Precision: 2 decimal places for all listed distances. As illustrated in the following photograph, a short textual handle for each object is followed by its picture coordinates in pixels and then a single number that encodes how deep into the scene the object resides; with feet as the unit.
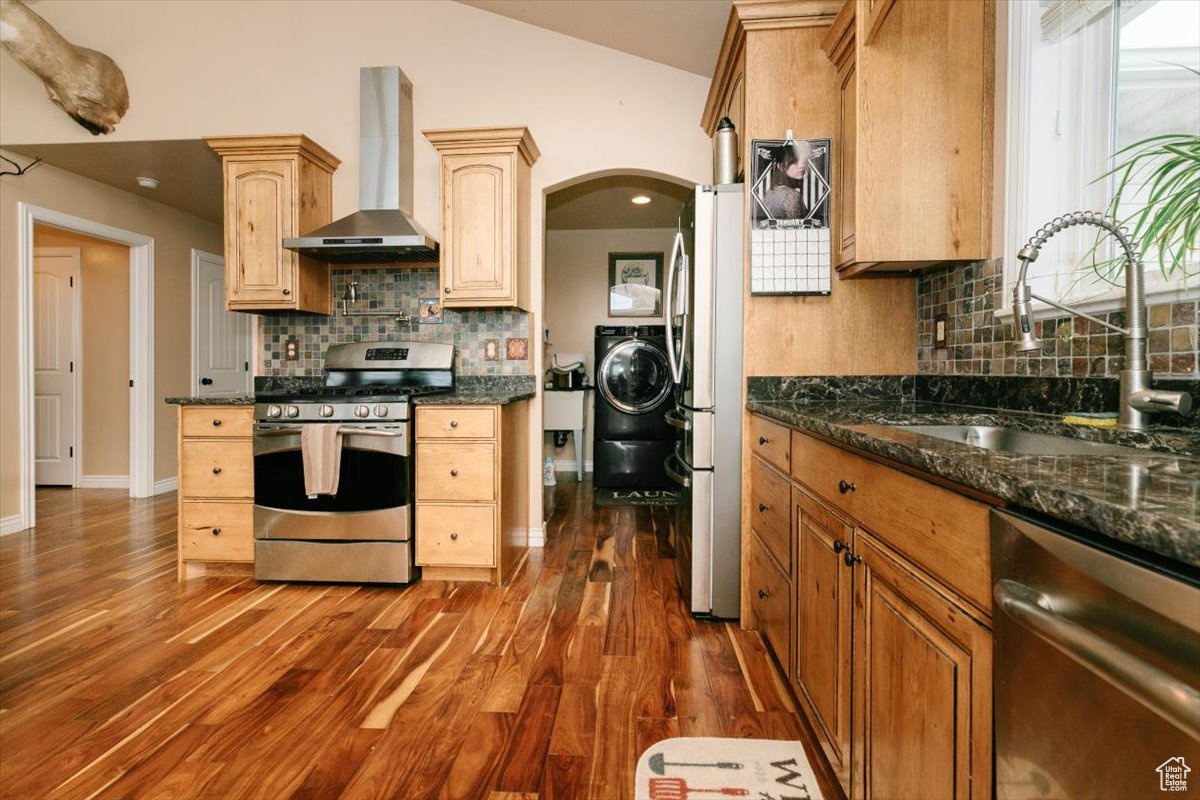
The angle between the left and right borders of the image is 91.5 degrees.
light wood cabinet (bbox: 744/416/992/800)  2.57
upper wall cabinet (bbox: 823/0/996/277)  6.05
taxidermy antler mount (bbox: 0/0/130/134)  9.94
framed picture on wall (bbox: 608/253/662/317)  19.69
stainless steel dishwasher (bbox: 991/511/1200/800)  1.53
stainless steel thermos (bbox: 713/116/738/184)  7.77
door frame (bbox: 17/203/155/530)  15.25
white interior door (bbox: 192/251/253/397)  17.03
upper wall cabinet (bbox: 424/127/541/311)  9.70
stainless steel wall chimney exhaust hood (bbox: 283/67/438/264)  10.34
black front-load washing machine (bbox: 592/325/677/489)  16.52
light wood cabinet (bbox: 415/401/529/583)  8.89
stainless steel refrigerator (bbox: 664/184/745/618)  7.39
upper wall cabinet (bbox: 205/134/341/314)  9.88
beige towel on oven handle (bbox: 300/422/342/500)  8.61
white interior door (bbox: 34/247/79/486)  16.39
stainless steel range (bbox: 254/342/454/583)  8.72
